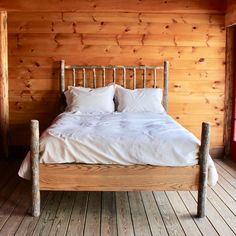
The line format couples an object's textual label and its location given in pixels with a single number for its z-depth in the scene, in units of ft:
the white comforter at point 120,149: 8.86
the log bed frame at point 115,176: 8.91
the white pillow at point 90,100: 13.55
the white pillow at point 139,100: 13.74
